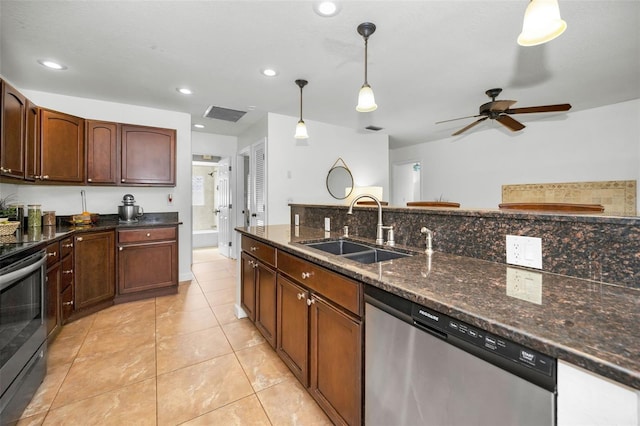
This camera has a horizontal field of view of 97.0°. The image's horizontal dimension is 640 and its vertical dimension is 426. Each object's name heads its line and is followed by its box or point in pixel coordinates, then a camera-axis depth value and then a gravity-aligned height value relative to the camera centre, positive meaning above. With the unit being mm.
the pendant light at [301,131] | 2848 +817
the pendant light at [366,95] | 1979 +819
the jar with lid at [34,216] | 2683 -46
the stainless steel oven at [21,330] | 1416 -675
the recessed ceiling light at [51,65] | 2533 +1349
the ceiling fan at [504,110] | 2930 +1122
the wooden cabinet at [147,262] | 3145 -585
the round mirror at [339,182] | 4679 +504
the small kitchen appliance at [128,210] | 3486 +17
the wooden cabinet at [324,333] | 1244 -631
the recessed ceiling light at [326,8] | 1811 +1337
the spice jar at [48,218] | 3014 -73
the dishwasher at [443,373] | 682 -471
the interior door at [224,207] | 5621 +94
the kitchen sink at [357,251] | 1730 -262
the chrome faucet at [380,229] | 1828 -112
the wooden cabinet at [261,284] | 2012 -571
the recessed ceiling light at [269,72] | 2752 +1384
